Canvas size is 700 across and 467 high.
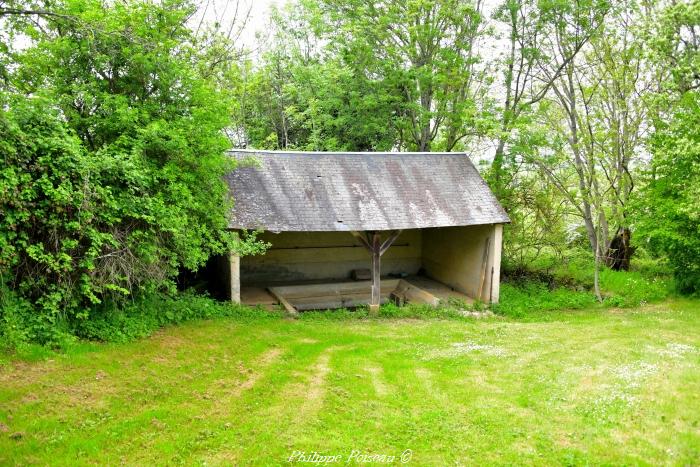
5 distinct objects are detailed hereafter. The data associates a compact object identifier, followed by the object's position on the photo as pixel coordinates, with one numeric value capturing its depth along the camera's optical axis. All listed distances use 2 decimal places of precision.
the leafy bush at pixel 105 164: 6.88
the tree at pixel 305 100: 18.69
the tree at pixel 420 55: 17.06
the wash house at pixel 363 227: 11.70
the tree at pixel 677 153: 11.81
